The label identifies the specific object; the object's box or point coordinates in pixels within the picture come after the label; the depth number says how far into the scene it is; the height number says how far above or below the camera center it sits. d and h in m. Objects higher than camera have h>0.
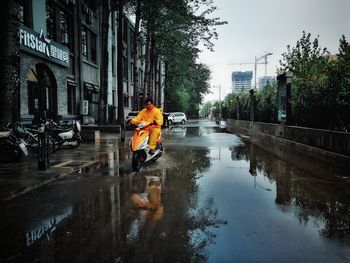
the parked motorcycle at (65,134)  12.05 -0.69
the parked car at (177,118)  45.12 -0.30
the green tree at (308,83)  13.25 +1.56
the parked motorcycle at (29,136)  9.90 -0.62
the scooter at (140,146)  8.20 -0.78
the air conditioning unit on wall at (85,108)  24.38 +0.66
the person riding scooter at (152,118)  8.95 -0.06
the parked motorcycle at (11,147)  9.09 -0.86
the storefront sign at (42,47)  15.84 +3.90
